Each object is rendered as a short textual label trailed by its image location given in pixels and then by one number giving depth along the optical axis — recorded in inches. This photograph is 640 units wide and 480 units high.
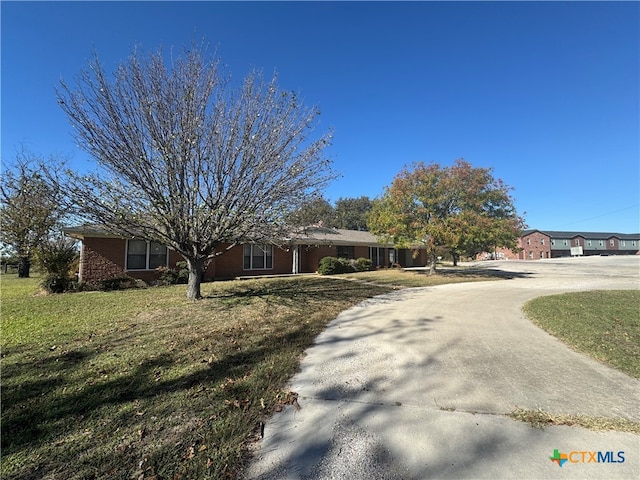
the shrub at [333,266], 748.0
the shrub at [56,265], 425.4
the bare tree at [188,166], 290.8
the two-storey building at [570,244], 2549.2
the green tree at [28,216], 267.3
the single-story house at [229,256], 509.7
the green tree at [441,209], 714.8
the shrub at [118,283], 461.7
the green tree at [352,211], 1922.6
